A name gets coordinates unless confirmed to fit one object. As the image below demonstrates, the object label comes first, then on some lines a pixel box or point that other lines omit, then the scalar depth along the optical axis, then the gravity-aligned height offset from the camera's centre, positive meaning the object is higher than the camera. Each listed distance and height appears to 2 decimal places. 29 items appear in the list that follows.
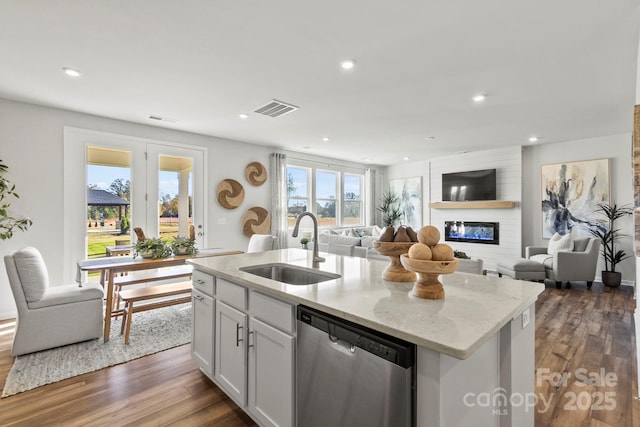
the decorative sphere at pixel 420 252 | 1.28 -0.16
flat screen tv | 6.47 +0.61
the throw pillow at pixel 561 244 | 4.99 -0.53
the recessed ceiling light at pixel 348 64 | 2.63 +1.31
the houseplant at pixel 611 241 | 4.97 -0.48
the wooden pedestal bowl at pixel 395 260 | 1.62 -0.27
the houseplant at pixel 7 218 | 3.43 -0.06
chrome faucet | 2.26 -0.23
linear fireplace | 6.52 -0.43
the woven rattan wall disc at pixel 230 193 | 5.40 +0.35
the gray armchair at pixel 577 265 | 4.78 -0.82
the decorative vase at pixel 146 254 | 3.37 -0.46
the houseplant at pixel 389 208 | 8.34 +0.12
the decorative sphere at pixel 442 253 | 1.27 -0.17
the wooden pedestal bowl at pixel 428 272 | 1.24 -0.25
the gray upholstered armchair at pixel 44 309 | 2.66 -0.88
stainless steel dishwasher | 1.03 -0.63
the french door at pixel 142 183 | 4.00 +0.44
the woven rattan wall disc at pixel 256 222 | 5.75 -0.17
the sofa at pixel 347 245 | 4.58 -0.53
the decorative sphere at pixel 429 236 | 1.33 -0.10
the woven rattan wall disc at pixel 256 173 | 5.79 +0.77
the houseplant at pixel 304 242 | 5.41 -0.52
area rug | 2.34 -1.26
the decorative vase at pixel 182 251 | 3.63 -0.46
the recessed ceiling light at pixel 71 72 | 2.77 +1.30
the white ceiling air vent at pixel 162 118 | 4.16 +1.32
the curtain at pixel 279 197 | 6.16 +0.32
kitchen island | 0.98 -0.40
